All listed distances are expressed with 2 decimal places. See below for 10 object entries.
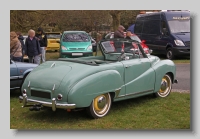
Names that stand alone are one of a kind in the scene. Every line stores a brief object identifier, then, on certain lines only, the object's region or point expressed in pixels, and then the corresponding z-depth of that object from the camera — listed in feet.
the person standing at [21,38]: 37.50
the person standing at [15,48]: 29.96
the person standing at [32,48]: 33.68
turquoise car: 48.65
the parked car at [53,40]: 58.59
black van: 49.34
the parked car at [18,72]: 25.31
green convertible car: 18.48
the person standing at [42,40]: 40.34
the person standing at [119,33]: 35.47
